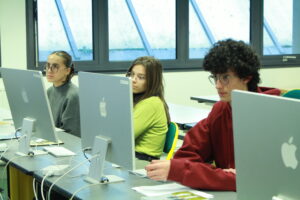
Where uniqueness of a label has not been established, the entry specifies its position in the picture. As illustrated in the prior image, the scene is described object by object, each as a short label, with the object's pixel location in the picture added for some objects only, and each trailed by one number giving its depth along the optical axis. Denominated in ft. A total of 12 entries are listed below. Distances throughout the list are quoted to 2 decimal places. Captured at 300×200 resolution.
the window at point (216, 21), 20.13
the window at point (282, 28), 21.70
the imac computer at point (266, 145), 4.10
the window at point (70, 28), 17.48
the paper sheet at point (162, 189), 6.42
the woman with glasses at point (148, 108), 9.32
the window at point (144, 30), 18.65
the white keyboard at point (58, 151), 8.82
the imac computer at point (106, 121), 6.55
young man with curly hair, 6.43
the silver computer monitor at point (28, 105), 8.43
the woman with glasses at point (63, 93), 11.34
